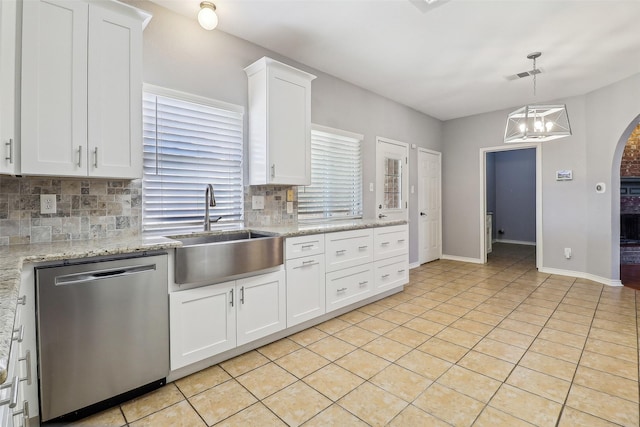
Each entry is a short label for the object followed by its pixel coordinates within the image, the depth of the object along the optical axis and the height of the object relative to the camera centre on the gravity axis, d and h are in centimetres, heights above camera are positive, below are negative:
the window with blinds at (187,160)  246 +47
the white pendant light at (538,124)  308 +90
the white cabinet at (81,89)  170 +75
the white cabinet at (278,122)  282 +87
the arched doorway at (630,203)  543 +18
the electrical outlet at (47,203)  195 +7
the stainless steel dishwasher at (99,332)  152 -64
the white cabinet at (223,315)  197 -72
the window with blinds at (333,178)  365 +46
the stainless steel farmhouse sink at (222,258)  194 -30
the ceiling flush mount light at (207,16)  229 +147
